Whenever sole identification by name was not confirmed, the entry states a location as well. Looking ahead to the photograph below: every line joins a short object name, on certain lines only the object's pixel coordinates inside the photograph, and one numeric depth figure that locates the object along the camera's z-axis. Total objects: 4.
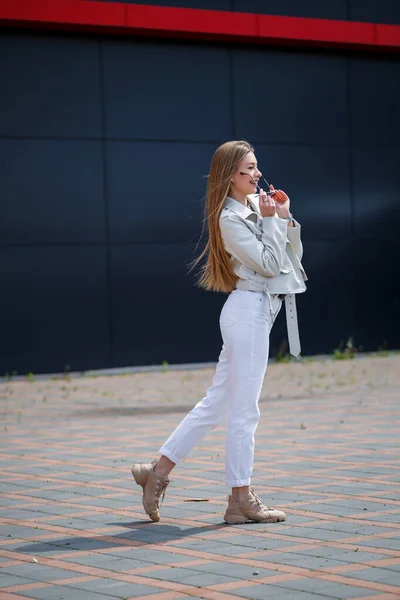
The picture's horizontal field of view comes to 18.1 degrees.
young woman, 6.28
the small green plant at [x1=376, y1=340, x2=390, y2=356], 18.20
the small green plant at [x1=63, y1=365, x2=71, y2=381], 15.91
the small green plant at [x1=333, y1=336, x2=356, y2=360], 17.72
